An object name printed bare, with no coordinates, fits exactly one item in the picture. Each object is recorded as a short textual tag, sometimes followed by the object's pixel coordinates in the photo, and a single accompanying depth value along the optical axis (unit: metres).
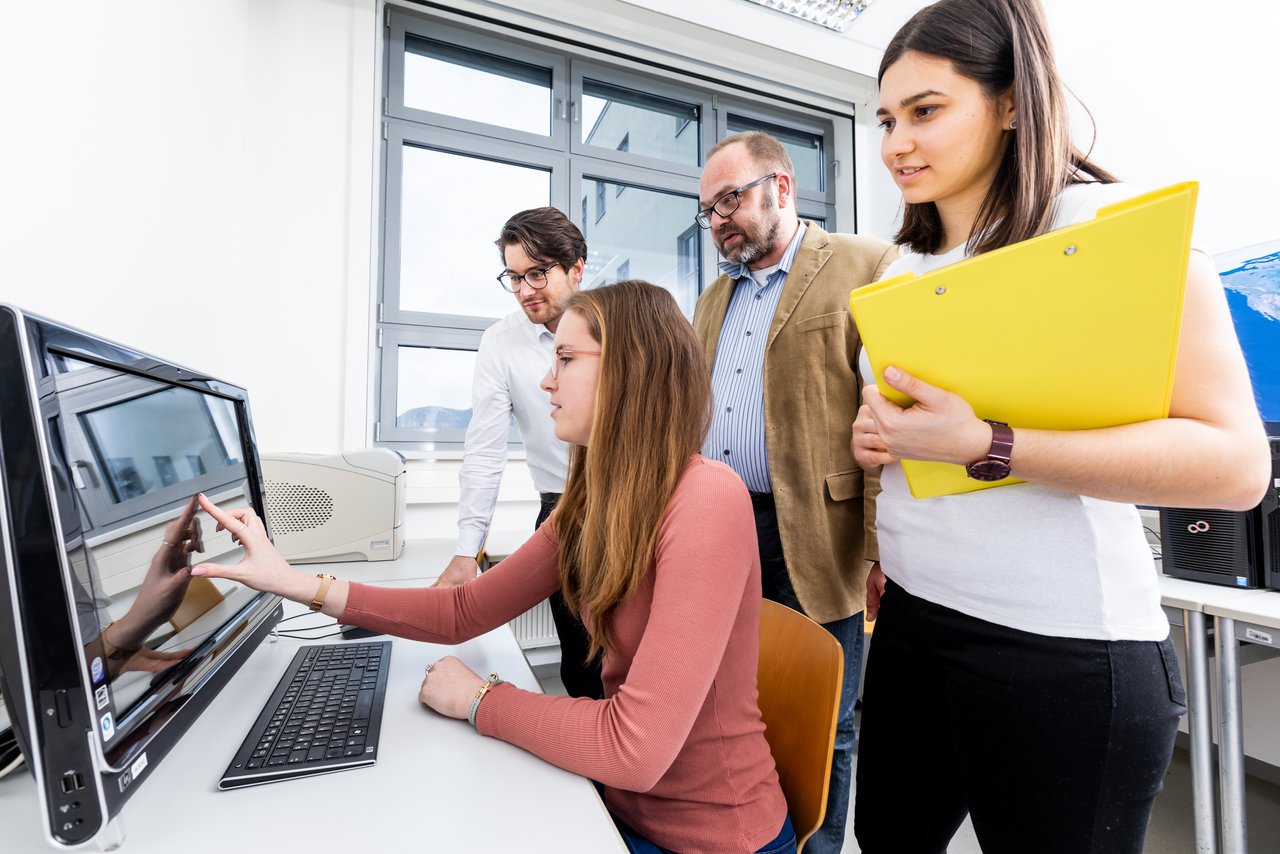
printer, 1.76
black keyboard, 0.64
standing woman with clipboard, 0.60
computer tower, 1.48
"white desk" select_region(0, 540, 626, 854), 0.53
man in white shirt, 1.62
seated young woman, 0.67
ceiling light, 2.77
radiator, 2.66
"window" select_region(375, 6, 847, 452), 2.68
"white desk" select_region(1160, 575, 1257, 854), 1.33
